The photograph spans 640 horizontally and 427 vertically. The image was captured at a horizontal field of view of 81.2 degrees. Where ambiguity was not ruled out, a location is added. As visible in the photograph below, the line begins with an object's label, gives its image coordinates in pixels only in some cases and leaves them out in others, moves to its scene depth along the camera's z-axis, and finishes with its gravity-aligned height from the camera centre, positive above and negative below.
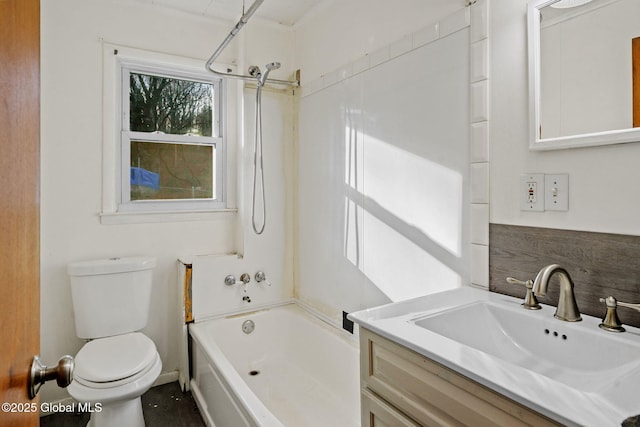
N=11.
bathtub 1.83 -0.92
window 2.47 +0.50
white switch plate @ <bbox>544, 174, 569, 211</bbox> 1.19 +0.07
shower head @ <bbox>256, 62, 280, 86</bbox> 2.29 +0.90
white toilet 1.72 -0.71
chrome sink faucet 1.05 -0.23
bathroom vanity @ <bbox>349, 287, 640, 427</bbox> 0.71 -0.36
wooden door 0.50 +0.02
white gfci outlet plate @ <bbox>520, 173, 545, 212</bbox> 1.26 +0.07
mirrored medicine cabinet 1.05 +0.43
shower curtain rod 1.82 +0.96
